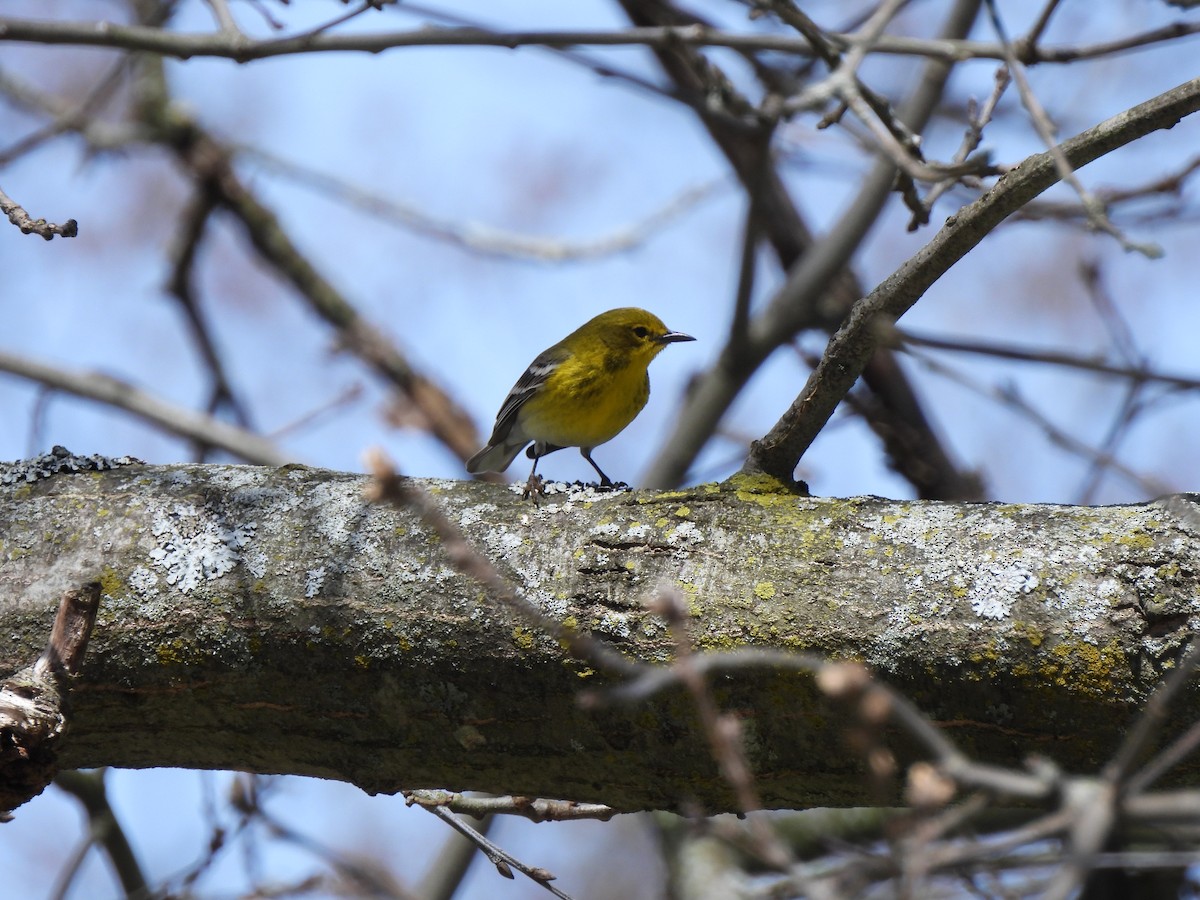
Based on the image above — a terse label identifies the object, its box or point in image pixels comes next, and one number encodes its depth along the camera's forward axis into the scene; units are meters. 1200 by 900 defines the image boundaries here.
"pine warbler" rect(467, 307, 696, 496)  12.72
